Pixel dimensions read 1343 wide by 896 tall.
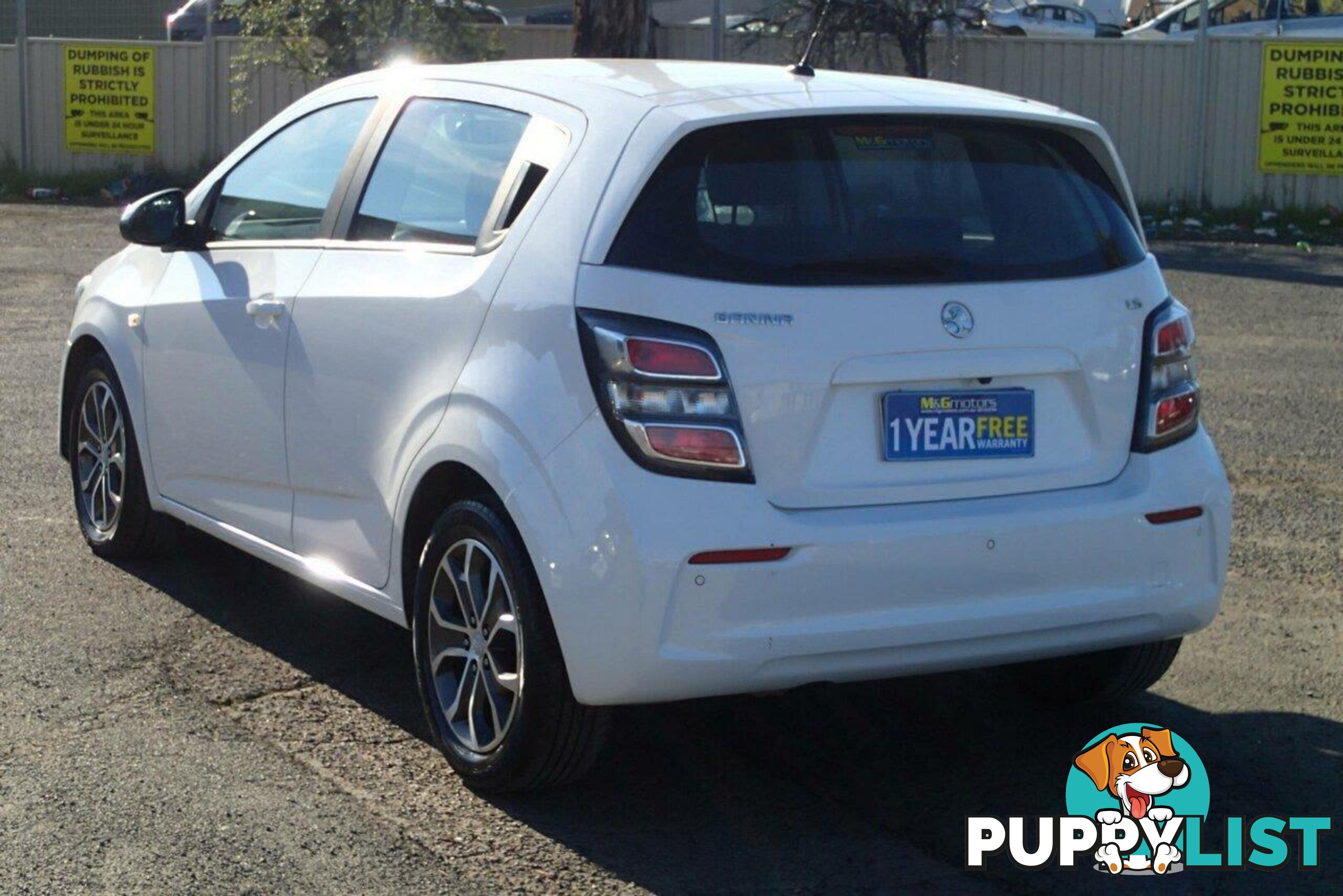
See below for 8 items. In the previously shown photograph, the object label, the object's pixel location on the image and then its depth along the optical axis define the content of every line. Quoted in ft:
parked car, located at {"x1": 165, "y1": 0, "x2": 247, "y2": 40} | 87.10
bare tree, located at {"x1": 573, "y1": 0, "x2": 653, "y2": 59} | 56.08
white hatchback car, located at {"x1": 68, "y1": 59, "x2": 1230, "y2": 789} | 13.17
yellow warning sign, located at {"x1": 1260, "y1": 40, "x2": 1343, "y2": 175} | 60.18
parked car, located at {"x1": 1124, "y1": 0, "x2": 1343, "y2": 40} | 71.87
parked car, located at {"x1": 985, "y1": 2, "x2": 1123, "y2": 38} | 87.04
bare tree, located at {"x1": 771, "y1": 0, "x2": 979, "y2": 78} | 62.85
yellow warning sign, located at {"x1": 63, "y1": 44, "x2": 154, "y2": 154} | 70.74
